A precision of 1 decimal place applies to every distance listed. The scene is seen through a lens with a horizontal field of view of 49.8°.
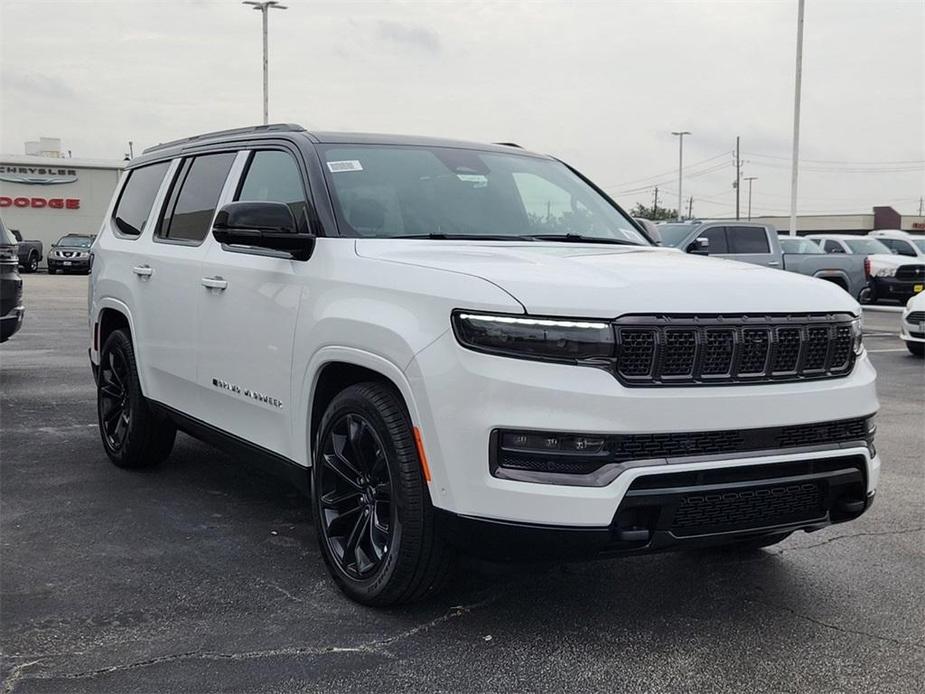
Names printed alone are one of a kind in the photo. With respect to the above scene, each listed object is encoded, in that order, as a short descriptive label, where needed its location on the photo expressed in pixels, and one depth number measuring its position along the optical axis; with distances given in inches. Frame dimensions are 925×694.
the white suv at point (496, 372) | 127.3
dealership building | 1871.3
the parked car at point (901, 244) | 973.8
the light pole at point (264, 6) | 1463.1
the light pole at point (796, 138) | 1300.7
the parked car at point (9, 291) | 397.1
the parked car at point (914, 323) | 513.3
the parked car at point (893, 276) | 829.2
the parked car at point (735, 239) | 644.1
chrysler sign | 1870.1
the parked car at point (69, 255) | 1439.5
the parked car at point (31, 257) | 1467.6
